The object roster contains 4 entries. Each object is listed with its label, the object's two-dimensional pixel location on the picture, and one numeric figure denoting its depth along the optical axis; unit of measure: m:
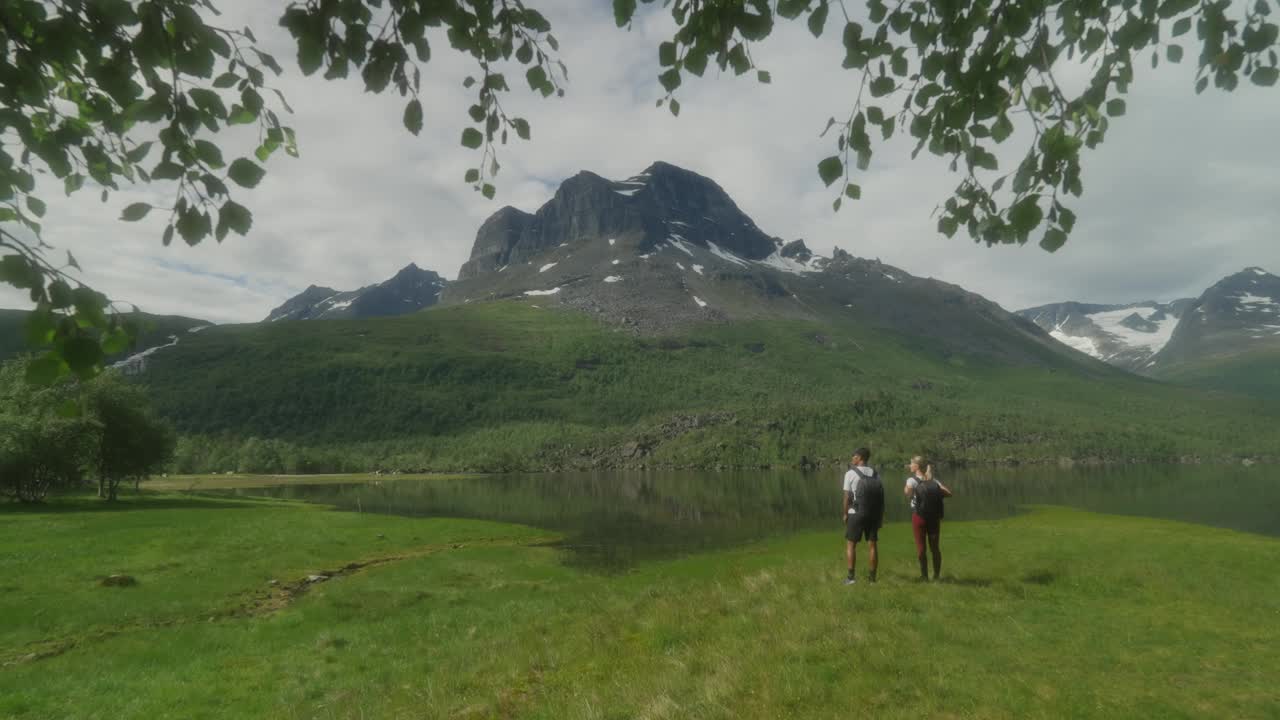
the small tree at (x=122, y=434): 51.28
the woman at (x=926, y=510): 16.55
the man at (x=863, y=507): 15.95
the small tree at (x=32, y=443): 42.34
